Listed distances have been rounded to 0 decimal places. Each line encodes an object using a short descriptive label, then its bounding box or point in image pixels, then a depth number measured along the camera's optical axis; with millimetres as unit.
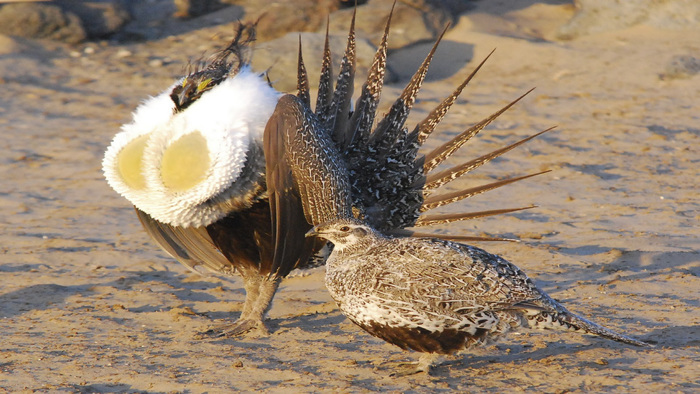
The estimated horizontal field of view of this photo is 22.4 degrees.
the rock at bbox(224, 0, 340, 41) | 17969
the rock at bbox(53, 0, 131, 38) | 18514
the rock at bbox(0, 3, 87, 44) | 17891
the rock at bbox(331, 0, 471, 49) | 17594
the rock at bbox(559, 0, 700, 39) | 18234
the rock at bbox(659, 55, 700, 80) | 16453
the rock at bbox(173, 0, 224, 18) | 19875
